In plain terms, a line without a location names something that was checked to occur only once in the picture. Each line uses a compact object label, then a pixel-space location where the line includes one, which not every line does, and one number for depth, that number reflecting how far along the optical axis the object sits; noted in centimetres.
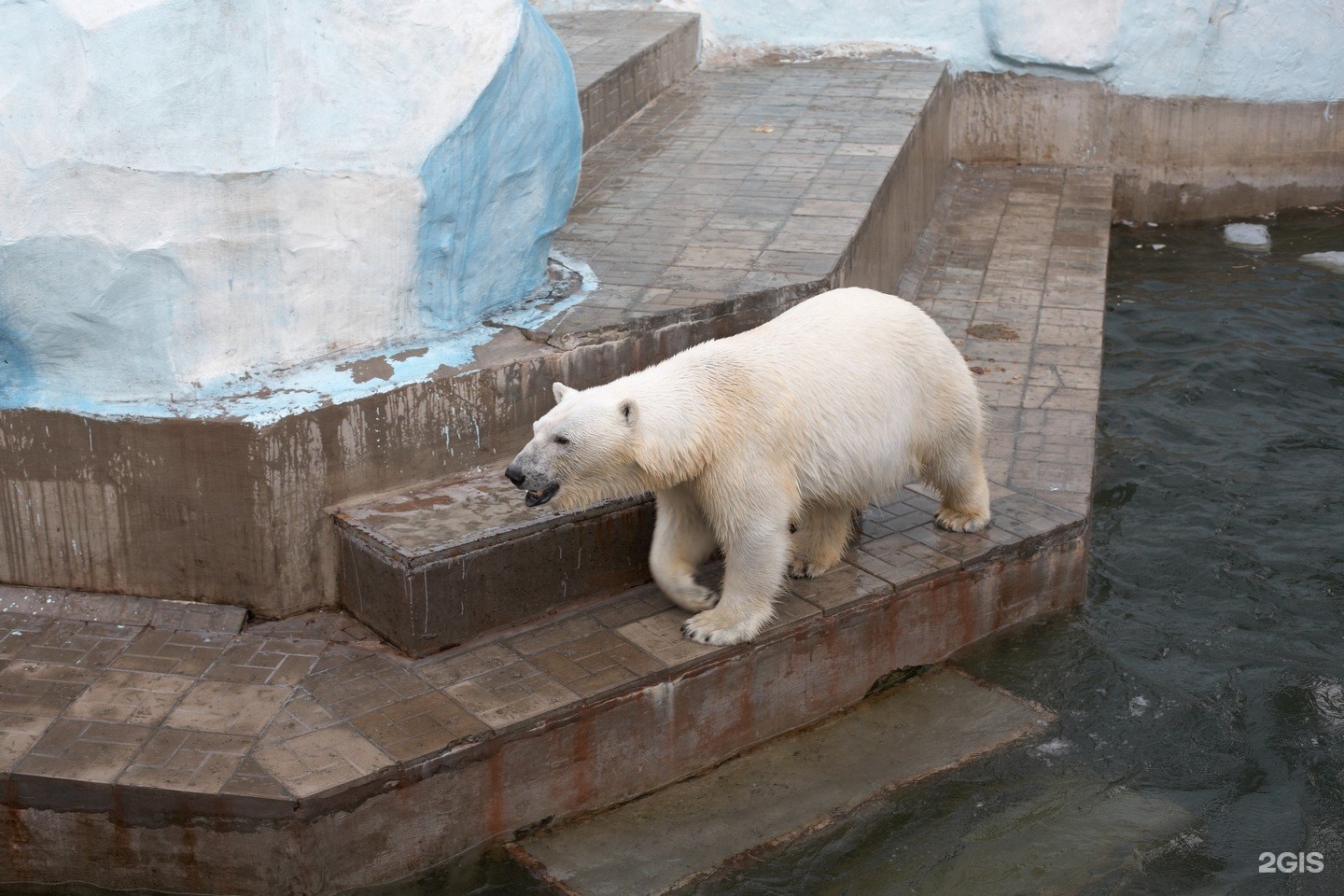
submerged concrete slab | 477
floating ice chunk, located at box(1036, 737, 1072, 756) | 544
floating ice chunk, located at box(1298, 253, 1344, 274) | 1072
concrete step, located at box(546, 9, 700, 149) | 970
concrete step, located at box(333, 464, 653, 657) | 500
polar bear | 477
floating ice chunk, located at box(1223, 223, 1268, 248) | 1142
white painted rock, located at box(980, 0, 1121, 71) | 1184
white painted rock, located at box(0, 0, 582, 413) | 499
